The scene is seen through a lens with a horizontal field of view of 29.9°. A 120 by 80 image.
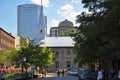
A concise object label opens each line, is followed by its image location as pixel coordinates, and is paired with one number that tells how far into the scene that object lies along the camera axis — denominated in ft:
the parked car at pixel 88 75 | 97.91
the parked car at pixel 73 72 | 168.59
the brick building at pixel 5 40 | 209.30
